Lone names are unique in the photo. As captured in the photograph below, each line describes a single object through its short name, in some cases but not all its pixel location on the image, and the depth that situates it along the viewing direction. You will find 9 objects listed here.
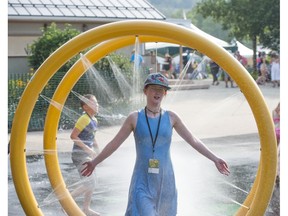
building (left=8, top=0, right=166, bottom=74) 25.66
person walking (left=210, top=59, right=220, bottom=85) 28.81
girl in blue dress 6.65
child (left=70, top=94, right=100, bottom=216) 8.38
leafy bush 20.42
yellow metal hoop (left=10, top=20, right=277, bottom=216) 6.51
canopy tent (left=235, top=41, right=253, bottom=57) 50.75
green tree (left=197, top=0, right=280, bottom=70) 35.48
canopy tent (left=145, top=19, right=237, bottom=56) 34.22
